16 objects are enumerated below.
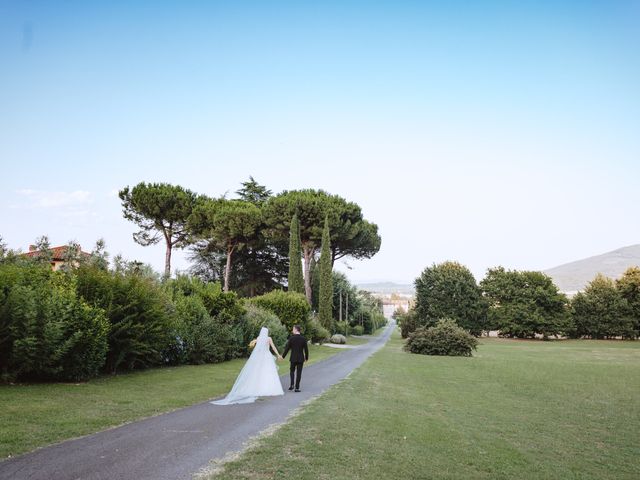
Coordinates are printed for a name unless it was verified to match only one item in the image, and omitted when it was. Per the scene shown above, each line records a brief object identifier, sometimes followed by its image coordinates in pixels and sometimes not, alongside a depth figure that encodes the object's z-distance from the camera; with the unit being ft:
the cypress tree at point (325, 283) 147.02
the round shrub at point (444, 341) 98.43
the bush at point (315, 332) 118.73
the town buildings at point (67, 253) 72.26
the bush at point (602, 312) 190.90
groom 42.27
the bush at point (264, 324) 79.51
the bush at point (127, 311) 46.47
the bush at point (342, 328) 200.95
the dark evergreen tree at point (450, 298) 177.47
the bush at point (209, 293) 71.67
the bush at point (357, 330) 247.64
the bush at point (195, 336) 61.16
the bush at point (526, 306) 192.34
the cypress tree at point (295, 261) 141.79
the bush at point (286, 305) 107.55
